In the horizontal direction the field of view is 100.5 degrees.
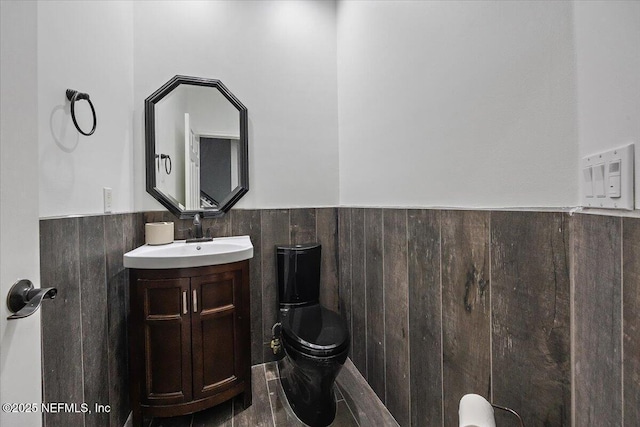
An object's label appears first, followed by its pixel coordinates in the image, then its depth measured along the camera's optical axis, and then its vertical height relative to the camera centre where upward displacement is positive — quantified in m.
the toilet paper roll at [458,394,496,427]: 0.60 -0.47
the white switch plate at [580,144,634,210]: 0.53 +0.06
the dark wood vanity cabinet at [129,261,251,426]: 1.31 -0.63
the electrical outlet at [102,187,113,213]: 1.27 +0.09
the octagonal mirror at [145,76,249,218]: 1.74 +0.48
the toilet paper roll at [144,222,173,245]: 1.60 -0.10
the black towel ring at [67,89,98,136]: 1.00 +0.46
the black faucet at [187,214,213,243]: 1.70 -0.10
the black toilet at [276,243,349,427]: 1.31 -0.64
